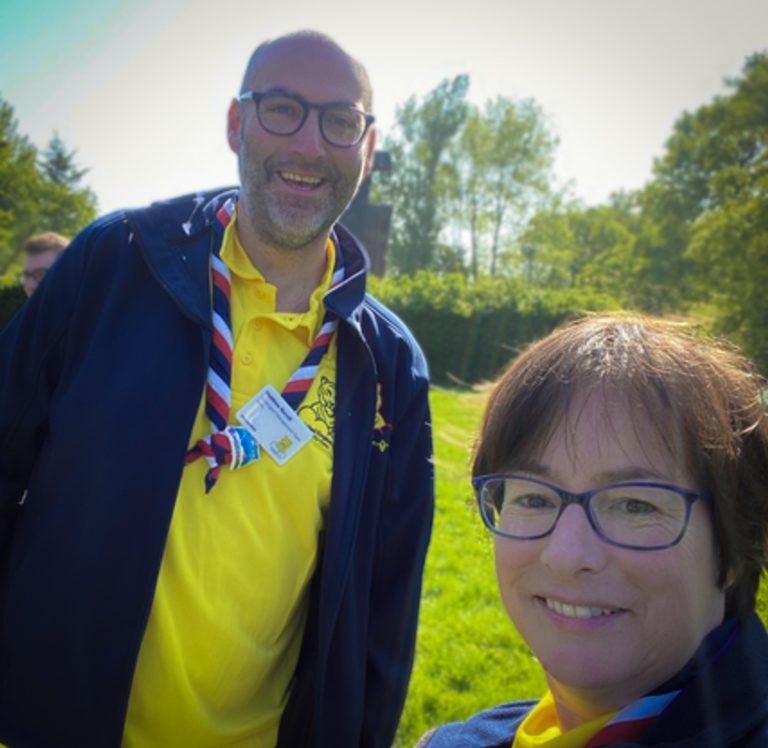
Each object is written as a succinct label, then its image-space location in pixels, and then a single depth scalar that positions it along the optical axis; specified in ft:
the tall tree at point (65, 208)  101.65
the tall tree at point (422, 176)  133.28
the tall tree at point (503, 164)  125.70
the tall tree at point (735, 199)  32.24
